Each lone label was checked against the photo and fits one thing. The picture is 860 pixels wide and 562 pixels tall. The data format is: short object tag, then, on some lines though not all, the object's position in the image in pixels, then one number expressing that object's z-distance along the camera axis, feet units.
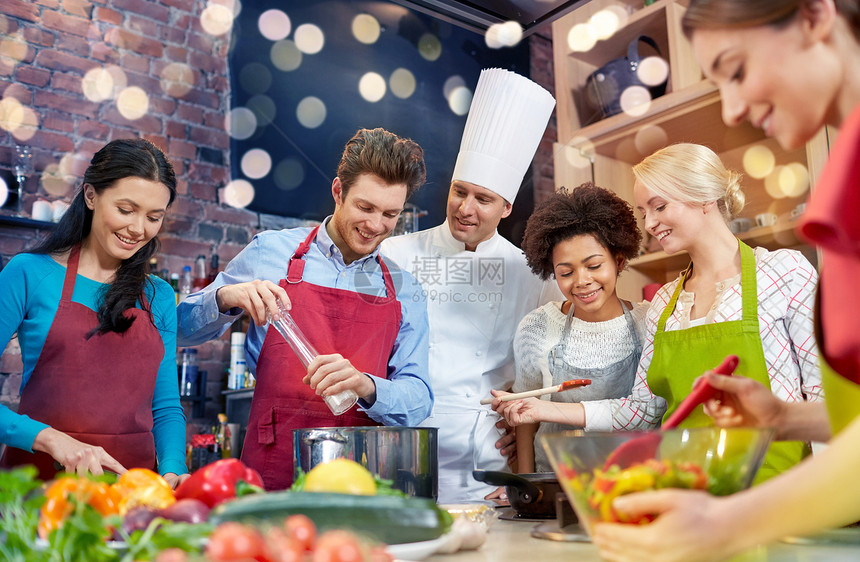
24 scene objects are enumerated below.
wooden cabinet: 7.39
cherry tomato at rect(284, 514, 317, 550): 1.74
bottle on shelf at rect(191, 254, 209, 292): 10.75
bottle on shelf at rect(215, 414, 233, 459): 10.15
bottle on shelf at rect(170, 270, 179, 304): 10.62
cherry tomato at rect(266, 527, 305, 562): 1.57
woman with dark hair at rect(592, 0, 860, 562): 1.76
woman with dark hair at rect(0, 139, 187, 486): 5.20
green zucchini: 2.00
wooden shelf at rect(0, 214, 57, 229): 9.27
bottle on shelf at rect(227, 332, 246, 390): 10.66
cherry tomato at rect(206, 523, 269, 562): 1.57
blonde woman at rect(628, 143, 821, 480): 4.53
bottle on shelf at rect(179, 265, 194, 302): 10.62
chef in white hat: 6.53
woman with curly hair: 5.66
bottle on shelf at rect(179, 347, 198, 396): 10.53
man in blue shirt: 5.31
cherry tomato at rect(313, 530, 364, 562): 1.51
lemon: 2.45
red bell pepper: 2.53
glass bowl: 2.14
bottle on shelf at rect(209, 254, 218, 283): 10.94
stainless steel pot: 3.29
